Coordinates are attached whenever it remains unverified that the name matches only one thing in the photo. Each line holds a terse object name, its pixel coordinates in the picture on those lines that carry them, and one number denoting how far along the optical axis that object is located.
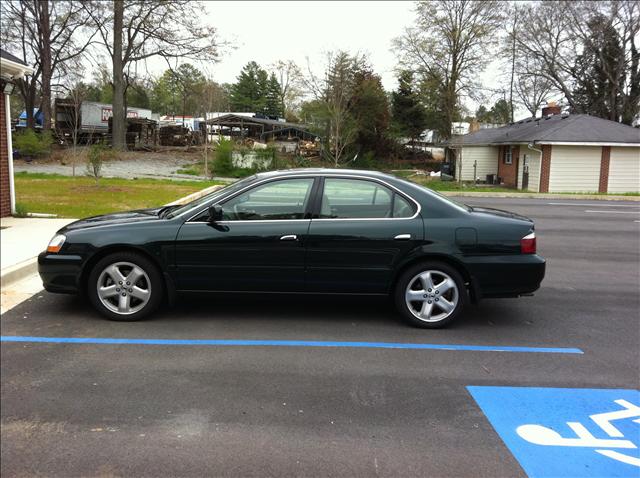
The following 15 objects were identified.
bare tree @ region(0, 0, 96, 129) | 37.44
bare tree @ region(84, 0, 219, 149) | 36.41
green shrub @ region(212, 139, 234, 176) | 31.47
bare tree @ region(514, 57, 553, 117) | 46.88
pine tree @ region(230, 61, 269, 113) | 89.50
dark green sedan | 5.30
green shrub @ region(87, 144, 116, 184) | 18.77
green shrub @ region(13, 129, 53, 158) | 33.12
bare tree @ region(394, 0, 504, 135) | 40.91
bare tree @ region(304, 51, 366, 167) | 42.09
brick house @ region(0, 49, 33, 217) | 10.03
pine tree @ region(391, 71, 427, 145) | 50.53
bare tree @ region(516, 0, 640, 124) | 41.22
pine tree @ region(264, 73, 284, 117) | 90.25
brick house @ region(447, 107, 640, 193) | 29.50
